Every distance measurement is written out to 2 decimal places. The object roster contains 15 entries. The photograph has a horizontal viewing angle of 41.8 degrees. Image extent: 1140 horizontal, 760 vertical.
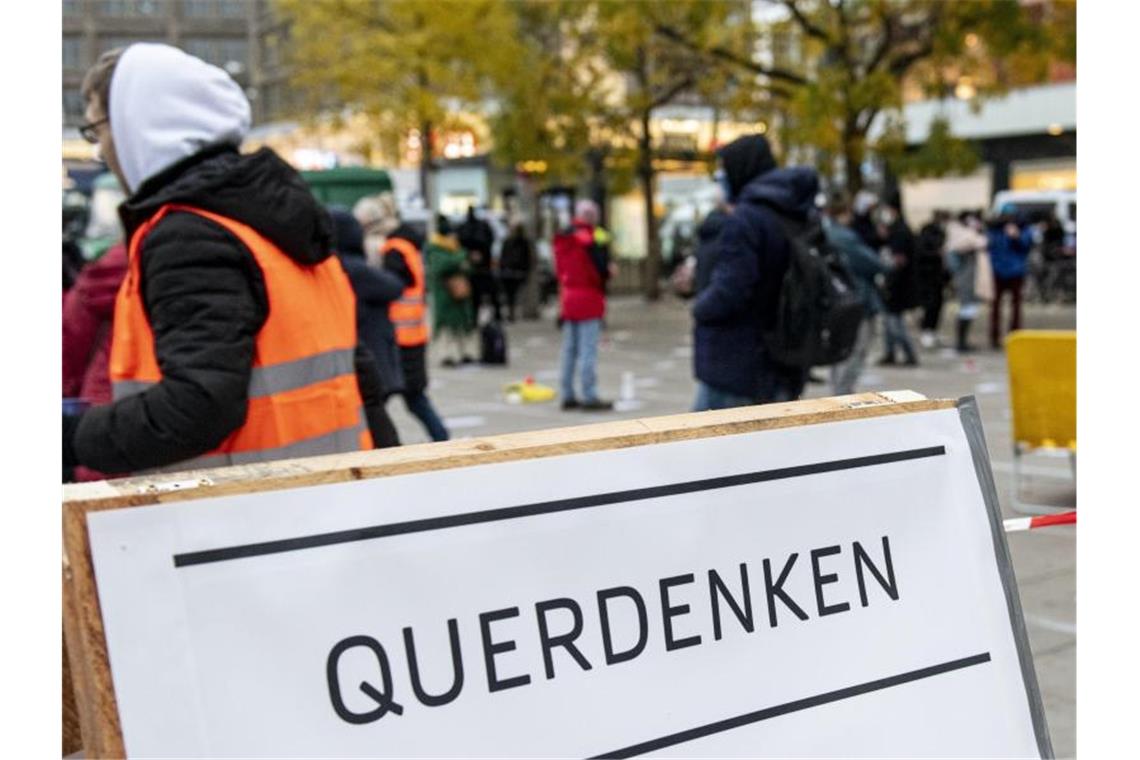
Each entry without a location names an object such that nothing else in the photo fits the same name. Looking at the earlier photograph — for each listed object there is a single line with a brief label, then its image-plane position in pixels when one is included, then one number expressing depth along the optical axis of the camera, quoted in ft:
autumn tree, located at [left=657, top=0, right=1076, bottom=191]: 60.70
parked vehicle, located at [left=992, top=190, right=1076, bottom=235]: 101.14
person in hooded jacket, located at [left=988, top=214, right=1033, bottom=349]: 56.65
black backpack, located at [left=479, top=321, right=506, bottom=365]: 53.93
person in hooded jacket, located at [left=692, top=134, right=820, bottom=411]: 19.83
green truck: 83.46
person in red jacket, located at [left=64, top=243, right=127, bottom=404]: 11.00
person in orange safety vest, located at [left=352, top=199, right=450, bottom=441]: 31.07
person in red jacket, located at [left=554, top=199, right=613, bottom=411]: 39.78
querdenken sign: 5.74
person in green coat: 52.03
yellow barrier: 25.20
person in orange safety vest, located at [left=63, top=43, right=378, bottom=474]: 9.32
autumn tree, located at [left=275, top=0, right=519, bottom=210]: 85.40
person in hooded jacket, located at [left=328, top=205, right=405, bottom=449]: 24.31
